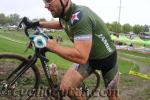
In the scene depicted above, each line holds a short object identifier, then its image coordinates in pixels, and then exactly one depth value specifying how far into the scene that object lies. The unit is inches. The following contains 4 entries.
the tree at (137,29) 7234.3
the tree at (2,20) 7514.8
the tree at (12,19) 7639.8
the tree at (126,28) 6975.4
